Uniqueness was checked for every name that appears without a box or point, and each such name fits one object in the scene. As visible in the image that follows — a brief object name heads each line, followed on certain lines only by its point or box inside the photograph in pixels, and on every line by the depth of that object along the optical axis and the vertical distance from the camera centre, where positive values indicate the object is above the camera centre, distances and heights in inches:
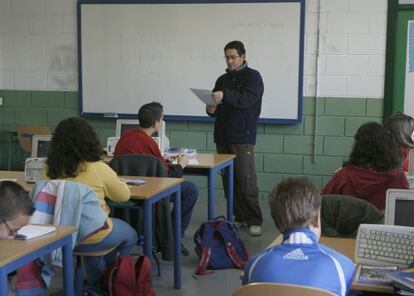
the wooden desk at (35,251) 88.7 -25.4
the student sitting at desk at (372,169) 124.1 -16.0
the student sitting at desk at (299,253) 74.3 -20.1
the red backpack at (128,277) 133.6 -40.9
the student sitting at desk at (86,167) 132.0 -17.3
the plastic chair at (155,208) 160.4 -31.1
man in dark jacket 206.5 -12.3
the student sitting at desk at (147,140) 171.3 -14.8
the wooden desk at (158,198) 139.6 -25.9
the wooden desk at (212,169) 188.4 -25.5
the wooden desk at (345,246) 82.7 -25.8
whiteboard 246.7 +14.1
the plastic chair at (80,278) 138.0 -42.9
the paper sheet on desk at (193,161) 191.6 -23.1
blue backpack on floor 174.1 -44.5
